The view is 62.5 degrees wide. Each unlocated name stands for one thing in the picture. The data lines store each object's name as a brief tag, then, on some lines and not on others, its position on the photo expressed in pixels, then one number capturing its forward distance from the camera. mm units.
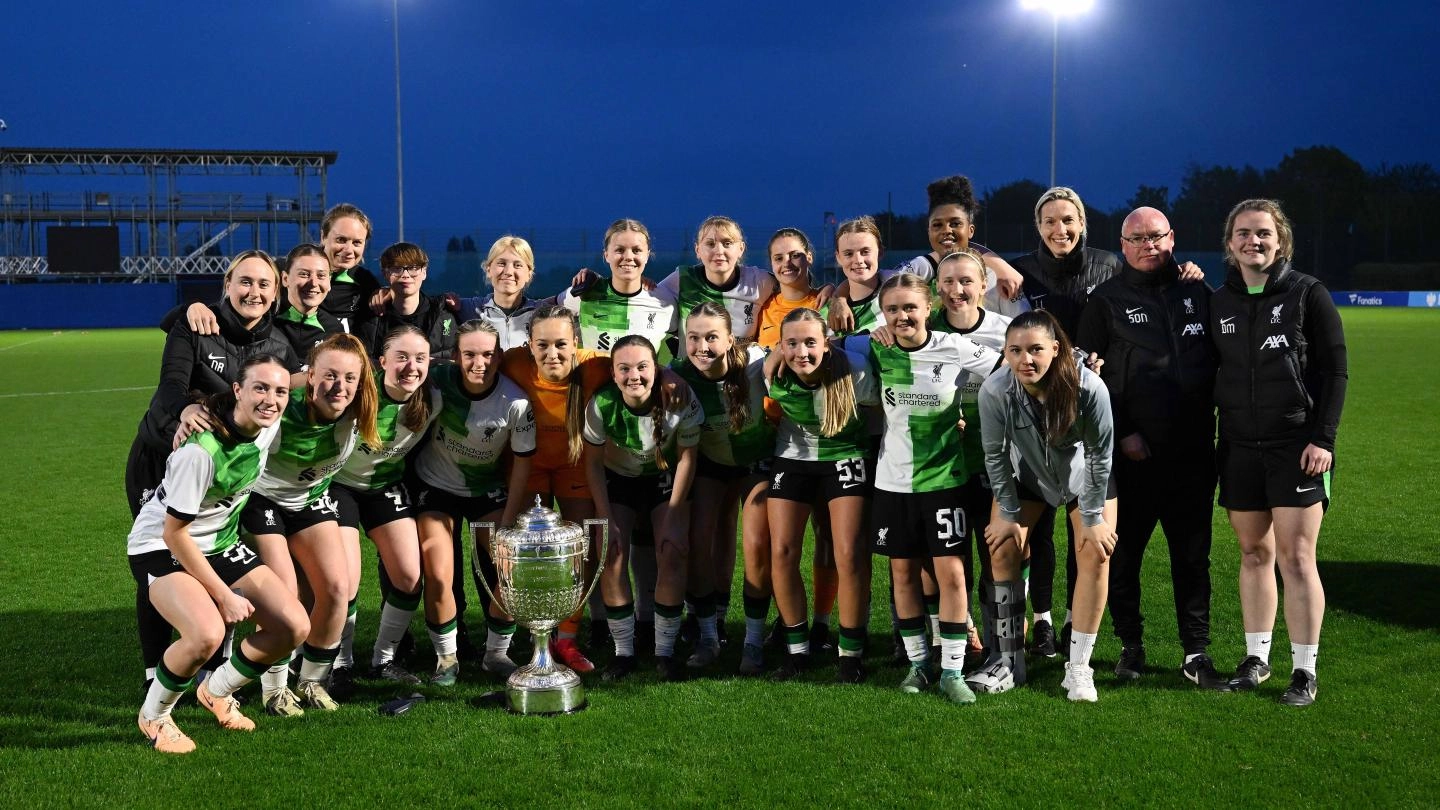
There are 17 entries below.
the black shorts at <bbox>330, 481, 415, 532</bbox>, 4625
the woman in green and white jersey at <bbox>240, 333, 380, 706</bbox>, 4238
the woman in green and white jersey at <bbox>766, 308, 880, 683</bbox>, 4578
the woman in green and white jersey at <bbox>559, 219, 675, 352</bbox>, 5340
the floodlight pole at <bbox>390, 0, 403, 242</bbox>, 23234
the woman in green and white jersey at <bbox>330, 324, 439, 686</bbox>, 4539
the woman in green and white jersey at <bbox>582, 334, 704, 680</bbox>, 4727
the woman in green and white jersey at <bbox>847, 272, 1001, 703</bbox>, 4438
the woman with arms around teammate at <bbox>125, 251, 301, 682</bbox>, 4359
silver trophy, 4316
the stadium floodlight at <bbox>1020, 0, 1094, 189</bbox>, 22703
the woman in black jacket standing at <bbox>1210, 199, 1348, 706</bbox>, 4262
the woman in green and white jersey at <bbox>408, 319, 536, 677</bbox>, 4660
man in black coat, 4535
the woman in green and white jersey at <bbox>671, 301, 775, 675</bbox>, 4695
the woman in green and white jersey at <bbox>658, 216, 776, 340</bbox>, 5332
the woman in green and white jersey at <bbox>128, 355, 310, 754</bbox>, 3867
